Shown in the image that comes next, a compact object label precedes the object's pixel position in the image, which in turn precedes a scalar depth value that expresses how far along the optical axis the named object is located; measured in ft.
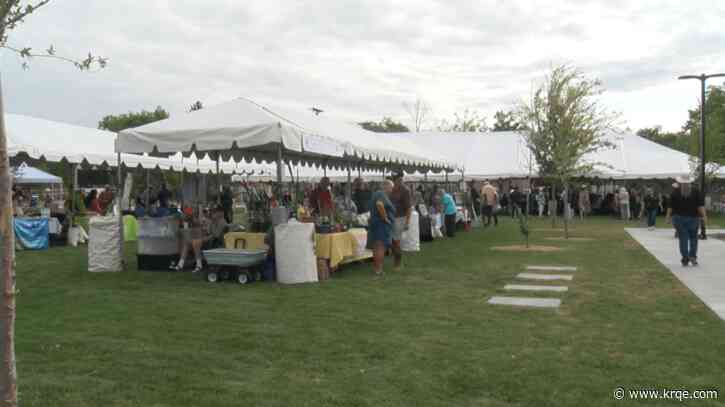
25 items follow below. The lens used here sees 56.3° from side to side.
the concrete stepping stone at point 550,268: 36.32
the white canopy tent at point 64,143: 48.62
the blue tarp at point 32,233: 47.29
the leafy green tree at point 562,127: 68.90
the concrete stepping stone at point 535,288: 29.31
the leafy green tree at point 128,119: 220.02
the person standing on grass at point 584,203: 96.07
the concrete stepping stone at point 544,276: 32.86
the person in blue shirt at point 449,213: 60.49
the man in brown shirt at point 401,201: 38.67
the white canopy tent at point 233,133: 32.09
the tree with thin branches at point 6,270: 9.27
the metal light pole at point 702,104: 57.82
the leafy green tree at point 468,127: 233.96
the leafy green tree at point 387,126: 274.75
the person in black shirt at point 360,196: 52.16
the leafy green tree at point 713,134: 115.14
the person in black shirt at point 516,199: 97.71
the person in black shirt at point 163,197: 43.92
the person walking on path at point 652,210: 71.52
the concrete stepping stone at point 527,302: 25.39
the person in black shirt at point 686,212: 36.27
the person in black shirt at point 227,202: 48.91
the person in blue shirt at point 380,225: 33.96
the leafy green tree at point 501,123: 248.73
